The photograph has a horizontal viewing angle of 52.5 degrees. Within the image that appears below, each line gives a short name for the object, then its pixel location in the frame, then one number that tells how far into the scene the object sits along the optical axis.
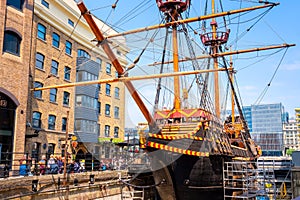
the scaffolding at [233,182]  14.85
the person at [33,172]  13.14
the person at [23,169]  12.59
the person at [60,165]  15.14
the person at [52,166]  14.19
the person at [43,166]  13.39
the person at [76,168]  16.50
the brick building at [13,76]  16.69
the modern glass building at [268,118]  140.54
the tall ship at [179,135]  12.54
